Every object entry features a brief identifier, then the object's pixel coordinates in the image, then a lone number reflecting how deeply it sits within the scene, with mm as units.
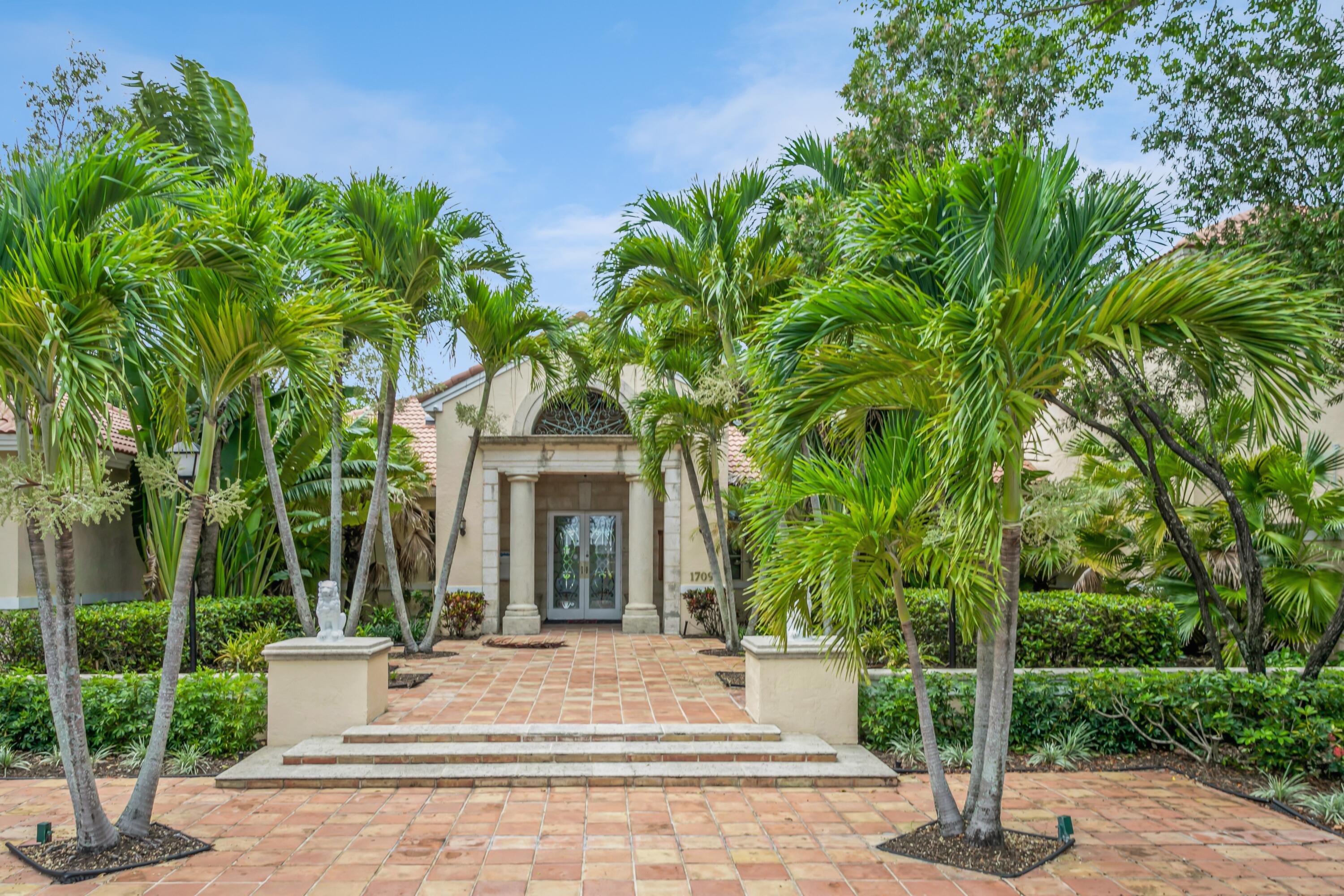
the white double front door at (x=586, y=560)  19906
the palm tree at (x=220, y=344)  6121
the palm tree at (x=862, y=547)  5746
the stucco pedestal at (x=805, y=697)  8938
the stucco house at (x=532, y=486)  17469
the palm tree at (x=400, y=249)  11391
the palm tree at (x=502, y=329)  13367
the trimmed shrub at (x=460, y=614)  17000
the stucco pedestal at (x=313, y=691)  8789
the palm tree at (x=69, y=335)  5207
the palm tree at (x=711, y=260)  10414
